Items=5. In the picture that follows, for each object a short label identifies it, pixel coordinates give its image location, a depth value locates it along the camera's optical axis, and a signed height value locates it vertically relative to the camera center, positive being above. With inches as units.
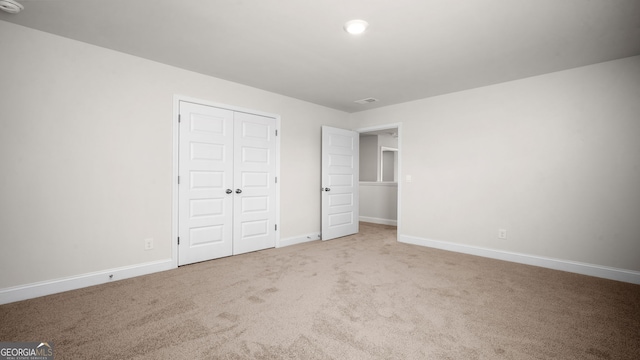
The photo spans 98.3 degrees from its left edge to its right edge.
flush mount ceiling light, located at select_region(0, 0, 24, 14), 87.7 +54.5
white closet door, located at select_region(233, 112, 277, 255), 163.3 -2.2
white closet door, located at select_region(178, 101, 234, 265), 141.9 -2.8
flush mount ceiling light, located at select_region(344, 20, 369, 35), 96.2 +54.6
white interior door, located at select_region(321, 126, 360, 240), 204.1 -1.7
